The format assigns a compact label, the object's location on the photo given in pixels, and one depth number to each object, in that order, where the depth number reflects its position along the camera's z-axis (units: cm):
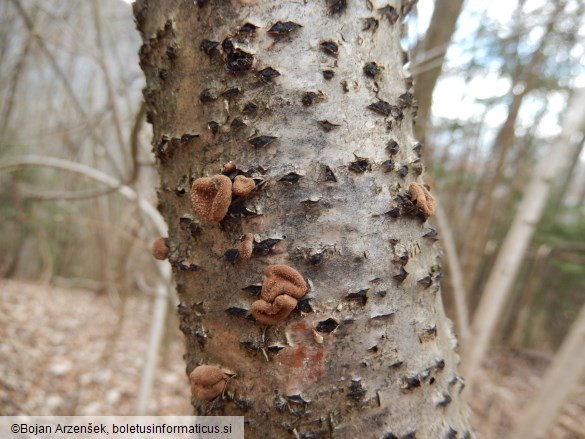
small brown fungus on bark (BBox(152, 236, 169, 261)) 17
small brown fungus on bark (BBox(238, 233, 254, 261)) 13
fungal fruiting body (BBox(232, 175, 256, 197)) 13
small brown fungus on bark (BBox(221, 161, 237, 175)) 13
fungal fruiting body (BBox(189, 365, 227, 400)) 14
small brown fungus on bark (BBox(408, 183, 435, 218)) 14
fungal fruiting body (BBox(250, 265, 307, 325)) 13
